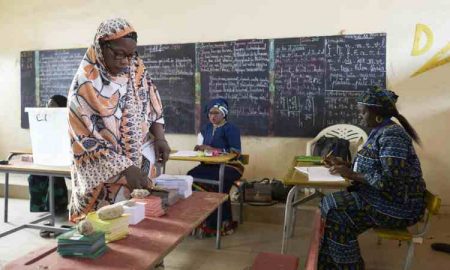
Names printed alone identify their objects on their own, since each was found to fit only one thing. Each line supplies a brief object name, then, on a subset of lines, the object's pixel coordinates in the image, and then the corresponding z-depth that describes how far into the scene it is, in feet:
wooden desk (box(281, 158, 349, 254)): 8.02
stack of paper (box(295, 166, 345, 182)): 8.20
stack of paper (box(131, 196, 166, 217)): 5.09
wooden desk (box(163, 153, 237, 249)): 11.07
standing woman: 4.93
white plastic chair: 13.10
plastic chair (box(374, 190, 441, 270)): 7.71
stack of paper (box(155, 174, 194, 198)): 6.03
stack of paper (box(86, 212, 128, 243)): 4.25
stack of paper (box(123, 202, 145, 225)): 4.75
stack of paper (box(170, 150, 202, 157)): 11.67
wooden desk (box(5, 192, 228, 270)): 3.69
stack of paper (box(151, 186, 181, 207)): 5.38
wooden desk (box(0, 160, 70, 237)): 10.43
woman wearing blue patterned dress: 7.63
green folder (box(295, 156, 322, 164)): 10.44
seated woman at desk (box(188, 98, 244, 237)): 12.18
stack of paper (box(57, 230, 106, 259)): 3.83
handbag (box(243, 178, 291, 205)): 13.51
